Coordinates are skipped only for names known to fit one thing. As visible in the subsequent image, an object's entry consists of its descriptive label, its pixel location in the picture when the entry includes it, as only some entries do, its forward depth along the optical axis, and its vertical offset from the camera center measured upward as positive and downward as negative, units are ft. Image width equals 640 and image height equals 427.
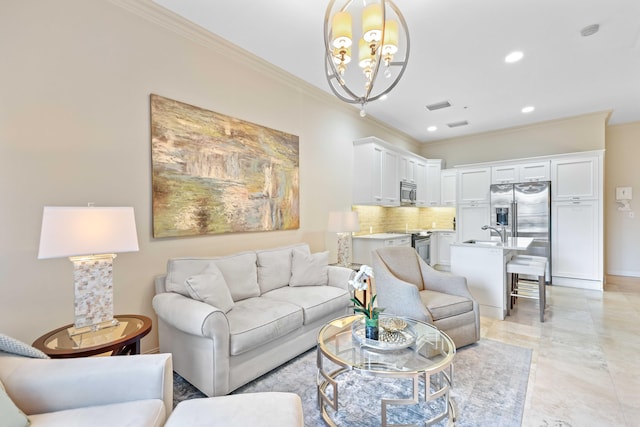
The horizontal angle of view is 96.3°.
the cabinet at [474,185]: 19.19 +1.92
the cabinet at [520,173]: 17.24 +2.51
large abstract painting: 8.28 +1.35
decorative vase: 6.16 -2.50
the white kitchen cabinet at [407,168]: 18.39 +2.96
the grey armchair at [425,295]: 8.37 -2.63
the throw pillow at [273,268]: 9.60 -1.91
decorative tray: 5.99 -2.73
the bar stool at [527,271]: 11.09 -2.32
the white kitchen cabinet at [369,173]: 15.70 +2.23
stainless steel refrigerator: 16.69 +0.04
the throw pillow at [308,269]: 10.21 -2.05
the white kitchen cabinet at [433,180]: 21.92 +2.51
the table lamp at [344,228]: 12.97 -0.68
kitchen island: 11.32 -2.35
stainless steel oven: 18.28 -2.04
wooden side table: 5.03 -2.38
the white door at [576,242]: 15.76 -1.66
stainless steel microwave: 18.49 +1.31
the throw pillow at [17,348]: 4.22 -2.03
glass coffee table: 5.25 -2.88
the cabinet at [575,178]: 15.87 +1.96
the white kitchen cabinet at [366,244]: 14.97 -1.67
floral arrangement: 6.19 -1.67
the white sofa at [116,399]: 3.65 -2.62
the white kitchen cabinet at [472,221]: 19.21 -0.56
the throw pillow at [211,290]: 7.02 -1.92
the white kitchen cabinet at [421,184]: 20.57 +2.15
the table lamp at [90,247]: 5.13 -0.62
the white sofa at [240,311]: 6.25 -2.60
